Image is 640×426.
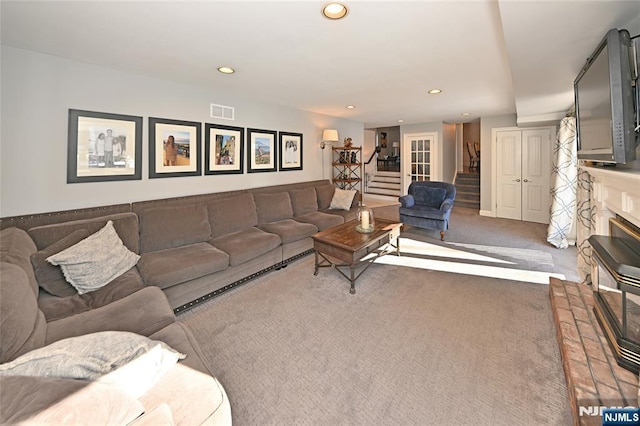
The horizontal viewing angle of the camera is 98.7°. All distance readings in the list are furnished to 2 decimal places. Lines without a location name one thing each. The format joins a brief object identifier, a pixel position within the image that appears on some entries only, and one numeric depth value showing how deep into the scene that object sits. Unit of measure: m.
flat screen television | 1.46
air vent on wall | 3.72
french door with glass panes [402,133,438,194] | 7.31
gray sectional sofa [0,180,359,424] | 1.07
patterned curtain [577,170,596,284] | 2.85
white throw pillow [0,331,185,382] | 0.86
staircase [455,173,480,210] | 7.64
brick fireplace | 1.26
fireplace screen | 1.43
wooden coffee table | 2.86
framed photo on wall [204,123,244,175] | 3.71
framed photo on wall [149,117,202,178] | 3.18
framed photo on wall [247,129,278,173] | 4.26
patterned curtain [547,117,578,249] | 4.12
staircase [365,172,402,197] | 8.99
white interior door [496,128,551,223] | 5.65
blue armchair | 4.59
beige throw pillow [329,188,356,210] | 4.92
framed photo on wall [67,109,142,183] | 2.62
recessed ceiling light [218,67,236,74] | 2.89
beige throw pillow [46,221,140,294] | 1.98
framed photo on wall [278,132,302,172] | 4.78
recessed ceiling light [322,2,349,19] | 1.77
